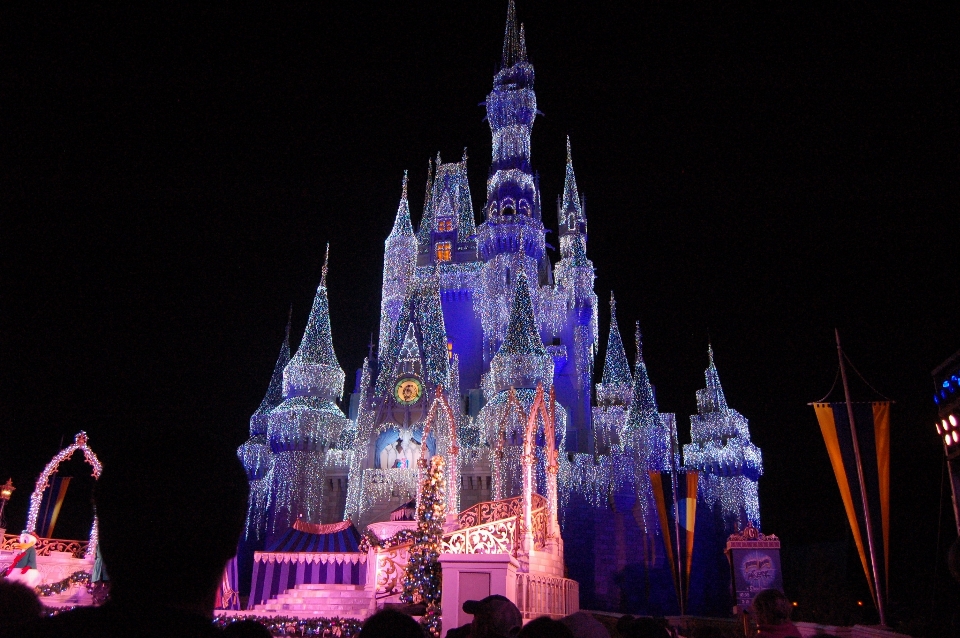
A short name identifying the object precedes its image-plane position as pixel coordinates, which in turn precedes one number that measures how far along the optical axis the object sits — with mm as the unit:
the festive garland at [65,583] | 16641
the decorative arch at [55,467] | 18797
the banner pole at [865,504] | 11109
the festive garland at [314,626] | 13242
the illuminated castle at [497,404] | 30797
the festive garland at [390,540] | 16031
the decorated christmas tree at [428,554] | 13536
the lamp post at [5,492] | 18281
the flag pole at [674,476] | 28217
